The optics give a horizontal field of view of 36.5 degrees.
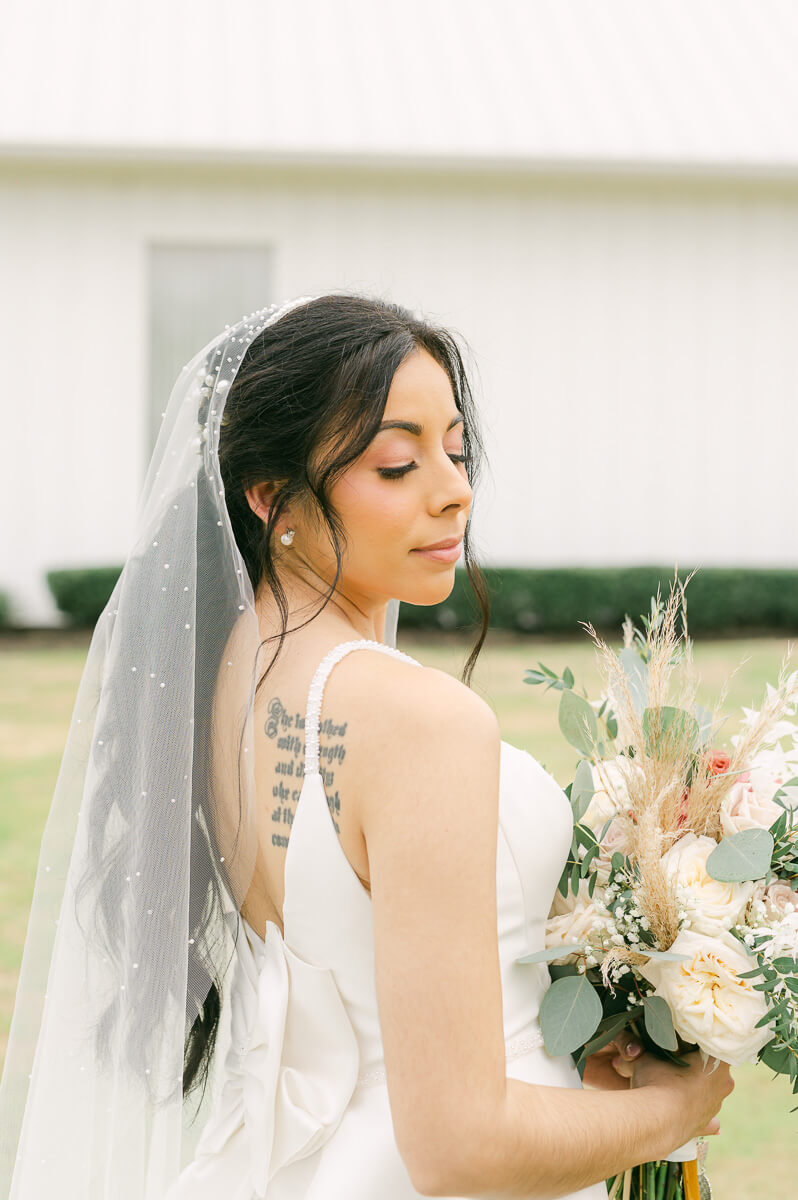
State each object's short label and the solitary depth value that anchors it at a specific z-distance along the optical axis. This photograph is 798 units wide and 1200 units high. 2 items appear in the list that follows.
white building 13.17
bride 1.65
